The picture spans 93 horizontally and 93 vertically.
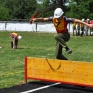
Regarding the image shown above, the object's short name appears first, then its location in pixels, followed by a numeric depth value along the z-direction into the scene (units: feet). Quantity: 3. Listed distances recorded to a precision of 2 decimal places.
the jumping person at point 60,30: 32.26
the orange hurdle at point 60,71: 28.27
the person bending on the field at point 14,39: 66.28
